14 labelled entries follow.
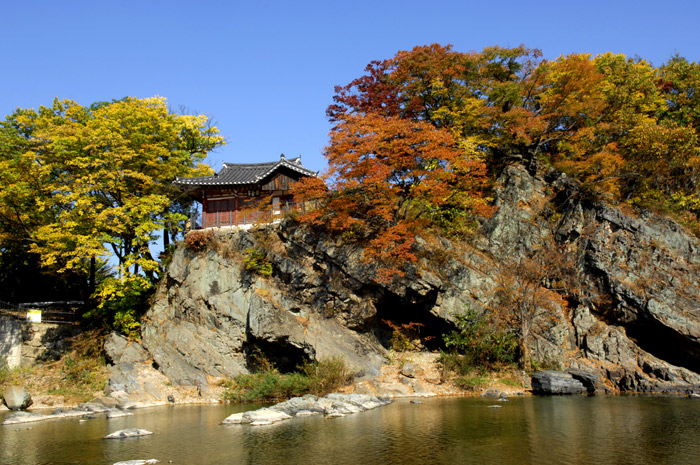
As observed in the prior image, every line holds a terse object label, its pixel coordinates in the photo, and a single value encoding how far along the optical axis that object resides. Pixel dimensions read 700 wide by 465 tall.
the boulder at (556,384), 24.23
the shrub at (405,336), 28.53
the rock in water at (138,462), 12.43
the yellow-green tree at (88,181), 28.95
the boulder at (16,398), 23.95
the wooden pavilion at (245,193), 32.97
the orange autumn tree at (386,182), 27.66
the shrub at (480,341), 26.62
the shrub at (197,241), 29.94
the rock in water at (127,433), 16.10
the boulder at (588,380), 24.83
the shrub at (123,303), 28.86
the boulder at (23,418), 19.98
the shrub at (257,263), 28.86
